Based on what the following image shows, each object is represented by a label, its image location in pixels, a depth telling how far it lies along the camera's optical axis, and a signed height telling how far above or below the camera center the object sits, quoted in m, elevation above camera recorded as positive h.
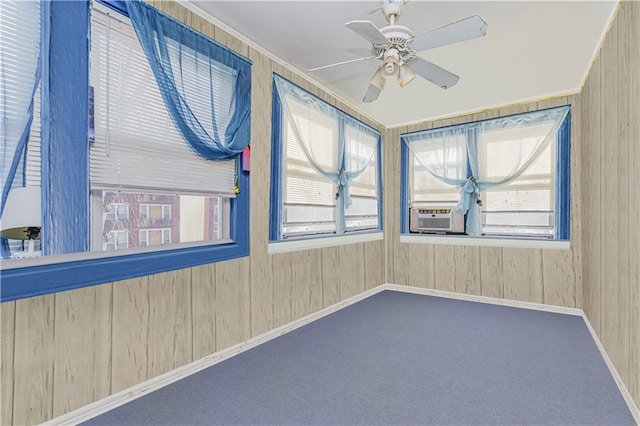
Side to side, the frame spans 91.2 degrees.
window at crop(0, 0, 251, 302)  1.60 +0.33
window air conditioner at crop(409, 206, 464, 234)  4.34 -0.06
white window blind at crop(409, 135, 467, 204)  4.28 +0.70
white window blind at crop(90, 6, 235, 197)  1.80 +0.58
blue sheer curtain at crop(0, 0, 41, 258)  1.46 +0.63
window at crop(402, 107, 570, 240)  3.71 +0.54
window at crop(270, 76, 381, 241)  3.03 +0.54
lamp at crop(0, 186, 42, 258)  1.49 -0.01
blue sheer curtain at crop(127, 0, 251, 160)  1.97 +0.97
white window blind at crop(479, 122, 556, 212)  3.77 +0.60
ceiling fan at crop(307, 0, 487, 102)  1.82 +1.10
